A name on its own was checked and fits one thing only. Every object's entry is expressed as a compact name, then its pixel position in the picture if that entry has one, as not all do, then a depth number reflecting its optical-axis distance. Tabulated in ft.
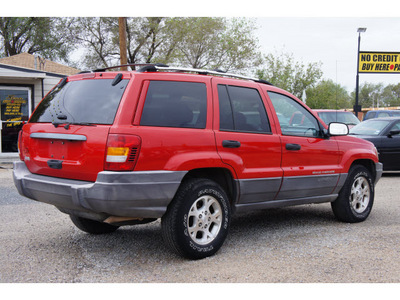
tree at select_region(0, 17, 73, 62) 119.05
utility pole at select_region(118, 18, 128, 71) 51.70
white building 53.67
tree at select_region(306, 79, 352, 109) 142.72
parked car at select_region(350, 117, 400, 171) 39.75
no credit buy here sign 107.86
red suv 13.93
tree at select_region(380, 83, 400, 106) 326.73
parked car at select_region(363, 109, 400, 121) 65.87
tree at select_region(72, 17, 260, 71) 114.73
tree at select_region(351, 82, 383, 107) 314.35
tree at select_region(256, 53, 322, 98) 135.23
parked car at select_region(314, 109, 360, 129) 51.72
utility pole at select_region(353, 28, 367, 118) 89.86
